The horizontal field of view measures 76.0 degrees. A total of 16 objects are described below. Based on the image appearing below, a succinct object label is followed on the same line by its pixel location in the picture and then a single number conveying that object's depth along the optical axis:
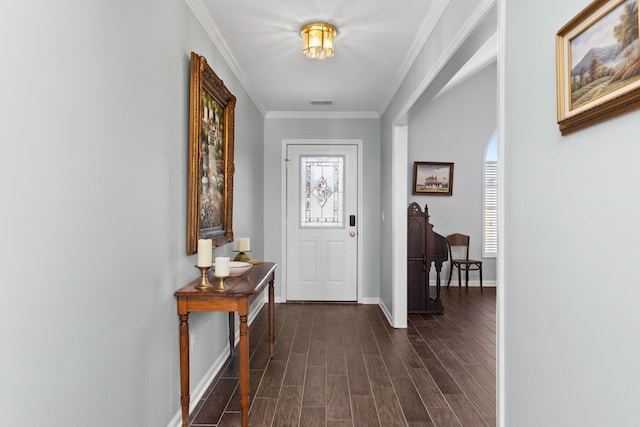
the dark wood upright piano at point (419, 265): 4.73
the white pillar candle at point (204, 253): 2.17
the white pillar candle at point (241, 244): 3.40
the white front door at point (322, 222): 5.30
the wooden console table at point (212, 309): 2.18
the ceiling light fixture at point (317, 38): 2.79
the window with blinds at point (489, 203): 6.44
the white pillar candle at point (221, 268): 2.22
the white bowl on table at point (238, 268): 2.77
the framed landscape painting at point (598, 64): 0.97
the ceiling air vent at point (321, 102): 4.69
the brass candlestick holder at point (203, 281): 2.19
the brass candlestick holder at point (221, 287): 2.20
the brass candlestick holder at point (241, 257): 3.34
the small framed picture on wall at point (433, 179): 6.33
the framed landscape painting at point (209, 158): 2.37
